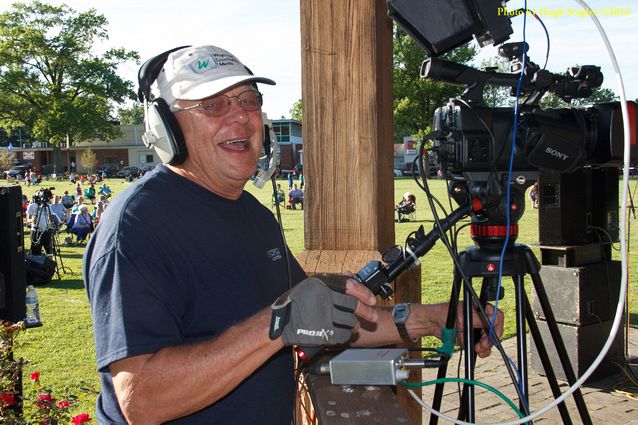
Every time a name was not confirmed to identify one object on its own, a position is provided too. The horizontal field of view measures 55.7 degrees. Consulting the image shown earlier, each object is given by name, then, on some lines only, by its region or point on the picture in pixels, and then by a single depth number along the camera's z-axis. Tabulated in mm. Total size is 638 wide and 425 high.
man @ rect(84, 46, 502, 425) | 1466
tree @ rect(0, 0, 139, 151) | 62219
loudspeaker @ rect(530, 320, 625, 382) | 5309
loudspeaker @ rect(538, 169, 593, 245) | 5070
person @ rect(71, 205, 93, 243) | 17047
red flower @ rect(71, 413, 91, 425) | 2766
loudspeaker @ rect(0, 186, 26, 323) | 3537
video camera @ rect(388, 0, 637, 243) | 2014
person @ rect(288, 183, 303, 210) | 27188
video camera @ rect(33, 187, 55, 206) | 14109
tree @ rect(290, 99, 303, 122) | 79275
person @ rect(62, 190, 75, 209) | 23328
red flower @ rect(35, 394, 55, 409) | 3010
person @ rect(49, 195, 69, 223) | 18062
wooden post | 2639
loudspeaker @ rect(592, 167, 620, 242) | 5328
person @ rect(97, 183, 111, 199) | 29512
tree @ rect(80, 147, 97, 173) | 65438
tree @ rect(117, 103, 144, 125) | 91438
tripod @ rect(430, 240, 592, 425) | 2090
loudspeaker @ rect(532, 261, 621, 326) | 5296
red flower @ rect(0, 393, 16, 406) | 2861
